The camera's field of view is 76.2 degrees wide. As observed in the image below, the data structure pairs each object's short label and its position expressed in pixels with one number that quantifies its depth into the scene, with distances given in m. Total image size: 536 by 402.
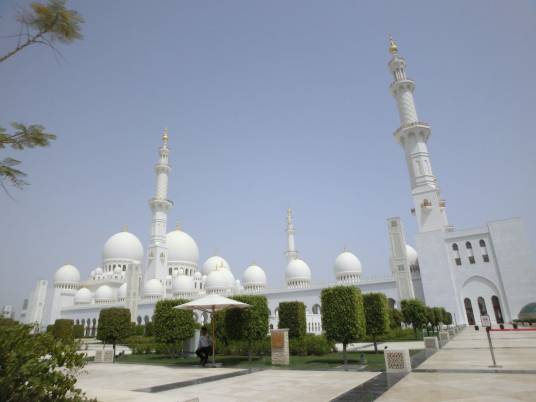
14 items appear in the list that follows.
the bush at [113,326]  20.62
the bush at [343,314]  13.72
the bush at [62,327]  29.26
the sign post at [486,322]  10.38
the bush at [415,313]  22.02
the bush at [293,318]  19.34
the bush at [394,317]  27.58
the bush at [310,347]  16.98
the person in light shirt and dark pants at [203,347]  13.73
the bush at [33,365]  3.57
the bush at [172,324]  17.59
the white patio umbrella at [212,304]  13.37
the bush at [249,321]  15.37
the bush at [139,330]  37.25
